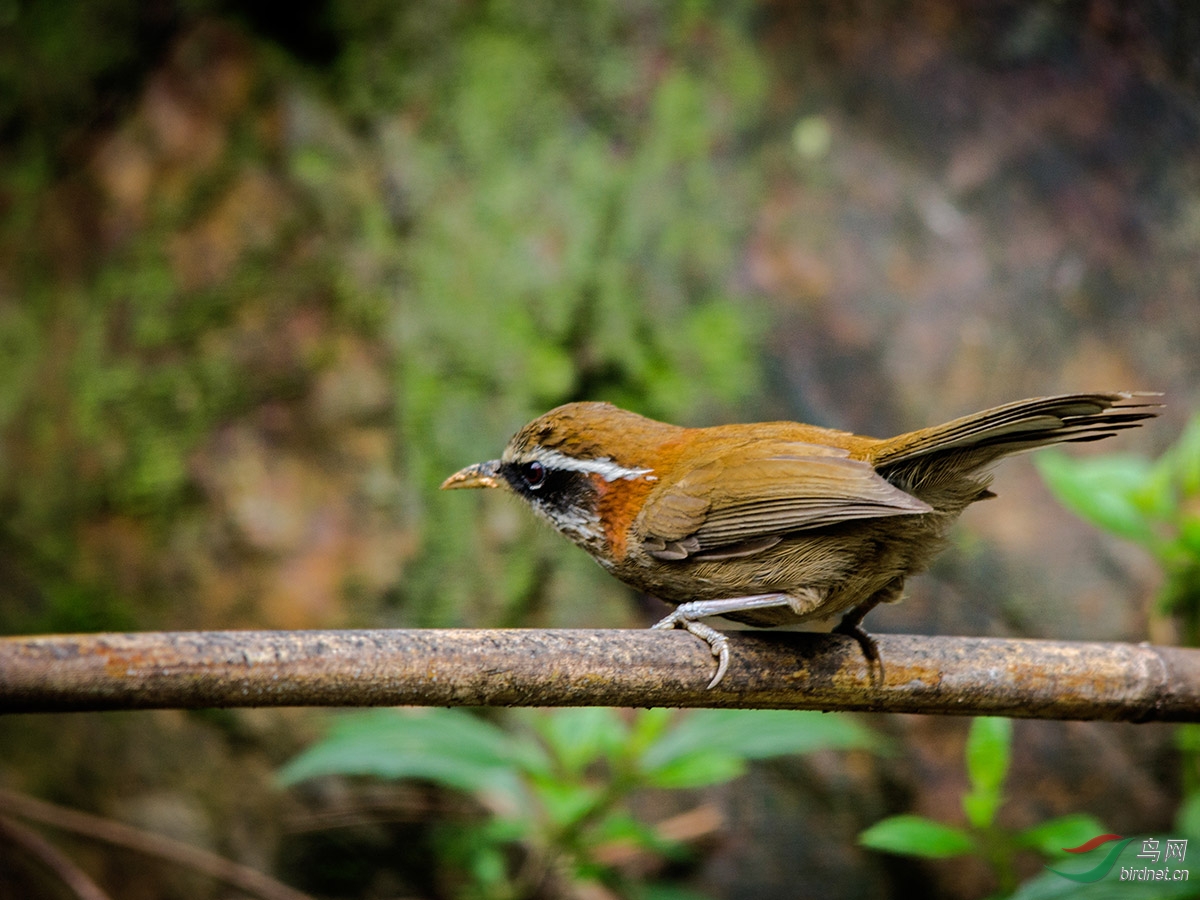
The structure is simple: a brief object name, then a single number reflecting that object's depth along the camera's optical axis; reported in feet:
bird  16.55
